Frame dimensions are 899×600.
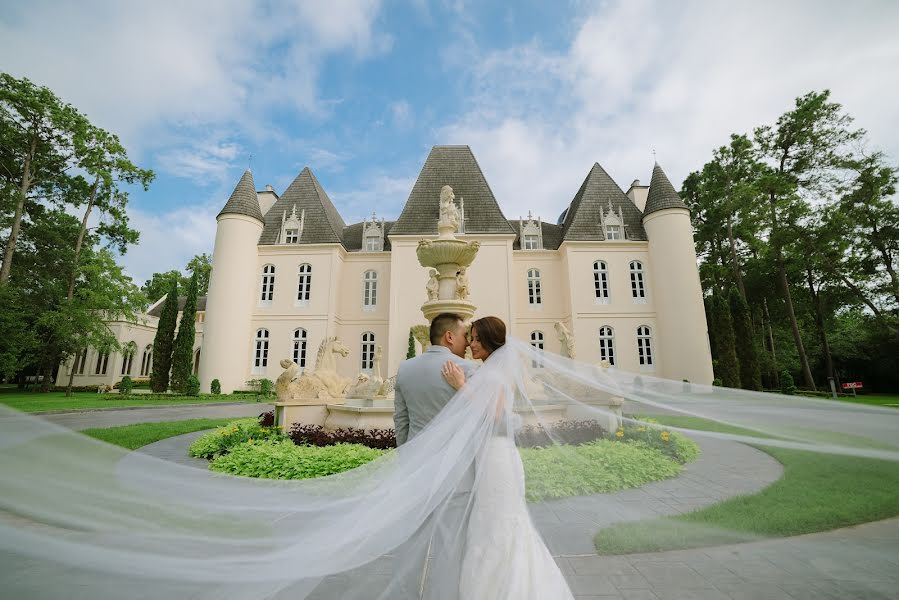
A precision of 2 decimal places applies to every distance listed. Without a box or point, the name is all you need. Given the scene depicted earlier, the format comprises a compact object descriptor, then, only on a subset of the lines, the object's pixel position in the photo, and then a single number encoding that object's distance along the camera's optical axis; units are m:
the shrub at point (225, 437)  8.19
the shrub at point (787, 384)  22.53
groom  2.30
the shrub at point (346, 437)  7.93
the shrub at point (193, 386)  22.95
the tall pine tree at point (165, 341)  25.67
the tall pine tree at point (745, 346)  25.27
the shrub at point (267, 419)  10.00
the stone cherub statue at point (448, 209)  11.21
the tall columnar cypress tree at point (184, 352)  25.23
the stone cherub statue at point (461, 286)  10.97
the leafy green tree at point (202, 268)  46.25
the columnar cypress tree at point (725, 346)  25.30
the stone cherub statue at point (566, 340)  9.34
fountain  10.33
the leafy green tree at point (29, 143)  25.44
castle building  25.47
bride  2.27
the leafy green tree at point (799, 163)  25.88
